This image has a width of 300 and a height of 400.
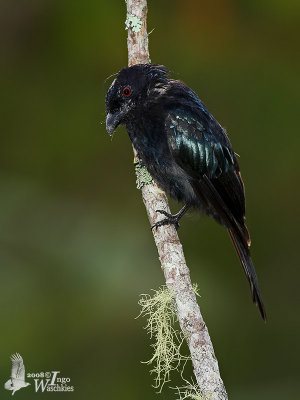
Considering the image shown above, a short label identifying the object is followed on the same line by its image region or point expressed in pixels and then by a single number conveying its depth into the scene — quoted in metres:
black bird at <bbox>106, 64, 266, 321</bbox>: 9.07
